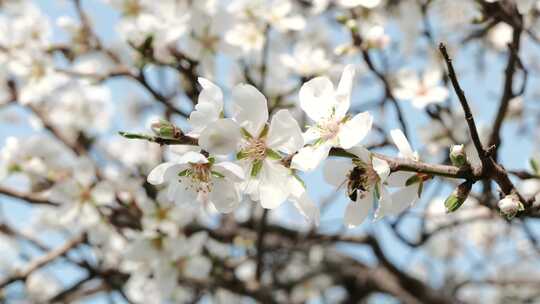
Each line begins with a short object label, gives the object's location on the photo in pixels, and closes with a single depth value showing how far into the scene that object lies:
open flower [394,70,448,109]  0.73
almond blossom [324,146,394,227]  0.54
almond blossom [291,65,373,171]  0.54
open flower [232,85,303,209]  0.54
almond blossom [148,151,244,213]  0.54
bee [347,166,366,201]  0.54
